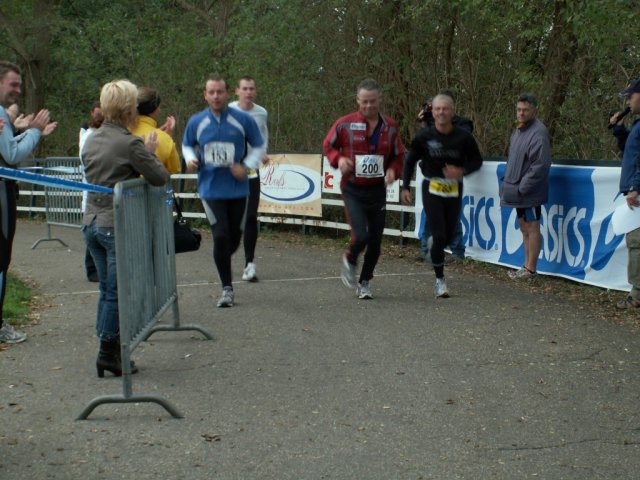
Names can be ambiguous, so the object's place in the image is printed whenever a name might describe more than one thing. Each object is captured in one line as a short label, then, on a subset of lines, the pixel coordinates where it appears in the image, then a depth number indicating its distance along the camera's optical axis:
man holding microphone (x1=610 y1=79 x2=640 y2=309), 9.55
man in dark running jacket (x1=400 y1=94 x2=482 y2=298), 10.62
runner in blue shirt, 9.80
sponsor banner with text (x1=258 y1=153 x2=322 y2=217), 16.70
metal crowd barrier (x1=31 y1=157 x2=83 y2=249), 16.30
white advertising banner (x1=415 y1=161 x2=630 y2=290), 10.67
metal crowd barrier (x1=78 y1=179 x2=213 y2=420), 6.25
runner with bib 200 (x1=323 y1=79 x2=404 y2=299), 10.29
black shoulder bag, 8.59
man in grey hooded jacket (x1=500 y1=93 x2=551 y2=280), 11.38
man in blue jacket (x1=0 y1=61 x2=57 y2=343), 7.07
